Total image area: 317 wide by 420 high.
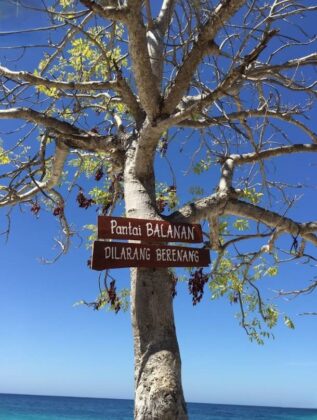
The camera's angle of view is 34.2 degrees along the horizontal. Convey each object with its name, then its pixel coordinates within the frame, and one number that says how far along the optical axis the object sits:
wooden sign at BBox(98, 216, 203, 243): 4.02
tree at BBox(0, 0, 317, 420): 3.90
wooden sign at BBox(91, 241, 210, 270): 3.86
